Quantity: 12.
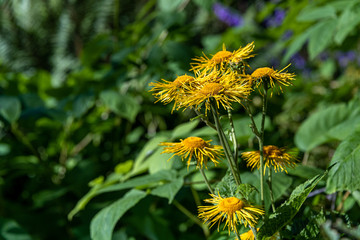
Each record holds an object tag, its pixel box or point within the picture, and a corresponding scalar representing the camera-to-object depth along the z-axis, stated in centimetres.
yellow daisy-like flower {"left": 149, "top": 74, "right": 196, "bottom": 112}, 91
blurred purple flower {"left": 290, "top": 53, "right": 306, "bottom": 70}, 408
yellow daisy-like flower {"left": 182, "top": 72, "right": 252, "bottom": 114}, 88
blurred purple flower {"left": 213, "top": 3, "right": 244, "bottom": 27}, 457
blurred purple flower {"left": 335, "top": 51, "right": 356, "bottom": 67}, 401
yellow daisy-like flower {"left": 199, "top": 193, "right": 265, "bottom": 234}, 87
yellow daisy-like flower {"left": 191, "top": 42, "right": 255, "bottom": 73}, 93
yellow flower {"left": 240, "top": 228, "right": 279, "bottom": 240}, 94
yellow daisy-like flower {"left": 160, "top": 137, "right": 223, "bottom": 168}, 91
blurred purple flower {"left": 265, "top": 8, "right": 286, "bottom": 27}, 395
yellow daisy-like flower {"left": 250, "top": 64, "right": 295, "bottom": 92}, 91
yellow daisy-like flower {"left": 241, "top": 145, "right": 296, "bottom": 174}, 94
